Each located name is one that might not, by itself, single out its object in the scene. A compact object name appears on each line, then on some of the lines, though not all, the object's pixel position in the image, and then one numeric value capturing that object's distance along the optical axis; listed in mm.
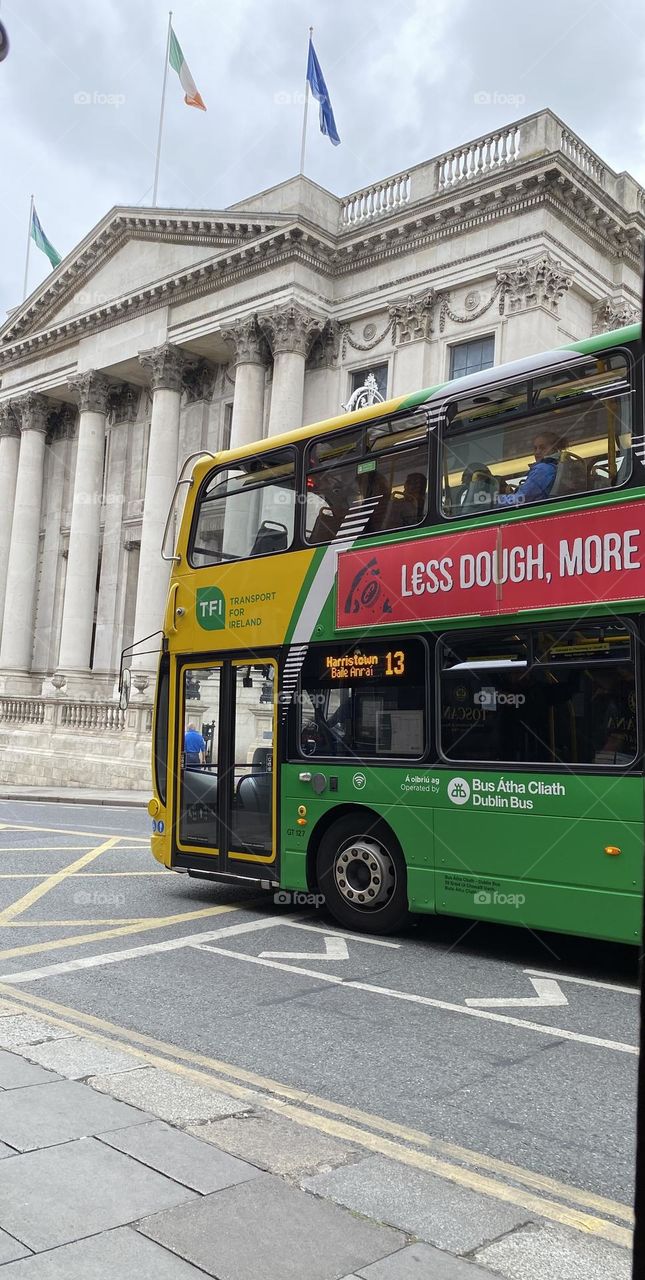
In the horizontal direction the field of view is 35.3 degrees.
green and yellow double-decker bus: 6941
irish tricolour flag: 30523
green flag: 39469
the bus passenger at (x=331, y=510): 8820
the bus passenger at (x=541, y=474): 7430
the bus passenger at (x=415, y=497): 8219
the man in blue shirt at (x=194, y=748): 9836
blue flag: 28625
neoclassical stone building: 26094
